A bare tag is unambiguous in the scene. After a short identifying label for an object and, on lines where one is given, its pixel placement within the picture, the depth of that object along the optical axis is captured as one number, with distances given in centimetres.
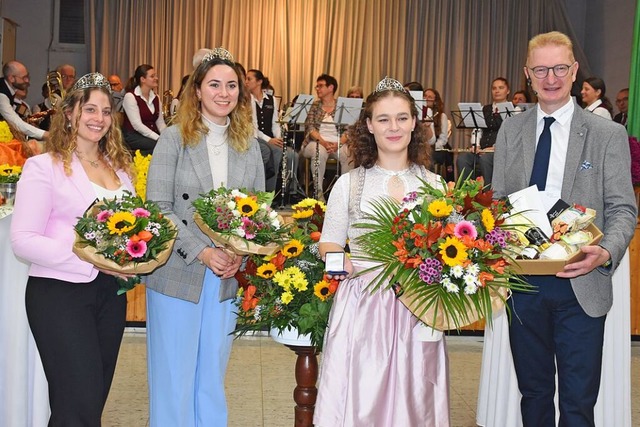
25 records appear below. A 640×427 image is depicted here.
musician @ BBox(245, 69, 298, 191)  992
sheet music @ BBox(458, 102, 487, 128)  1080
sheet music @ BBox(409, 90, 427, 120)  929
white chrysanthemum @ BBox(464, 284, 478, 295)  259
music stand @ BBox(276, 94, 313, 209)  1020
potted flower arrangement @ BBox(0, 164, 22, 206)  390
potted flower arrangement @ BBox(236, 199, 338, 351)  351
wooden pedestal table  366
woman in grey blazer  326
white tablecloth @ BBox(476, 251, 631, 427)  402
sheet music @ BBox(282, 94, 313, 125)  1028
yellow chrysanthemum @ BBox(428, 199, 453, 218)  267
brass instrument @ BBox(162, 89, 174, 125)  1059
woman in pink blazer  290
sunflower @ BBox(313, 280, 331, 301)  352
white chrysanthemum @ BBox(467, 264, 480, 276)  260
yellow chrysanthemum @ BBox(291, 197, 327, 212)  411
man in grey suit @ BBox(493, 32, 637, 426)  310
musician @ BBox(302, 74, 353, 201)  1030
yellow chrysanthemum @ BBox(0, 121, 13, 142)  466
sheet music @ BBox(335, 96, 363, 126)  1011
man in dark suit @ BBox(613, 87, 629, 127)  962
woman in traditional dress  296
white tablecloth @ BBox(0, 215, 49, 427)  365
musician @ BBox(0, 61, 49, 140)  835
